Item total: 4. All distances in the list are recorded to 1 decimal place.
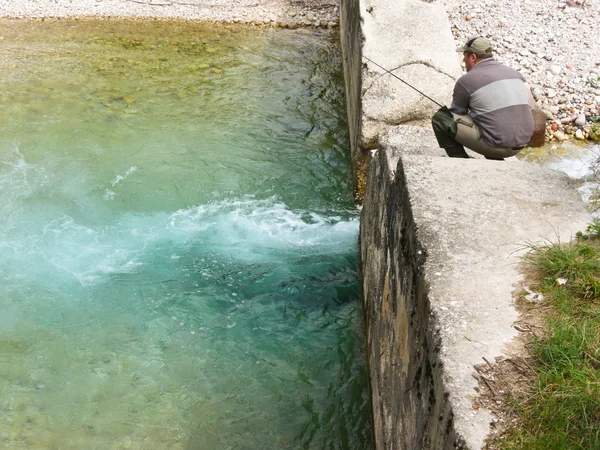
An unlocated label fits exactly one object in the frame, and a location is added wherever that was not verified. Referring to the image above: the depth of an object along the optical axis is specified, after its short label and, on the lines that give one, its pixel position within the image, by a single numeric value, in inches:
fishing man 185.5
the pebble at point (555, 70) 309.0
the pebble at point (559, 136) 284.4
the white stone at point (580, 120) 287.0
